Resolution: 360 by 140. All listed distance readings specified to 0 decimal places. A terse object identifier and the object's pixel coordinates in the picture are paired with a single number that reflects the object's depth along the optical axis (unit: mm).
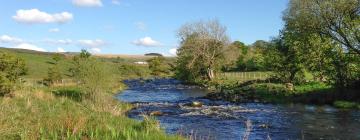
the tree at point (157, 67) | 164125
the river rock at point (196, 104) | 46125
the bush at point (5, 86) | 34500
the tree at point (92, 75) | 41569
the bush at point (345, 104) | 42656
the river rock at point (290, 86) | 55475
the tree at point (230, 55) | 97250
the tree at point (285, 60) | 63531
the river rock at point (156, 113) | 38419
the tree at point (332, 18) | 48062
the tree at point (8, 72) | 34719
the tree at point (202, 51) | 95312
